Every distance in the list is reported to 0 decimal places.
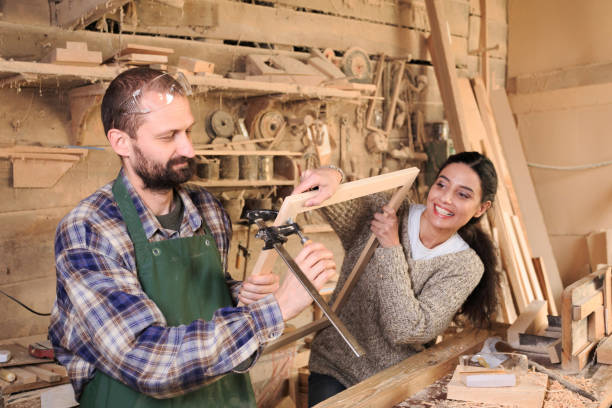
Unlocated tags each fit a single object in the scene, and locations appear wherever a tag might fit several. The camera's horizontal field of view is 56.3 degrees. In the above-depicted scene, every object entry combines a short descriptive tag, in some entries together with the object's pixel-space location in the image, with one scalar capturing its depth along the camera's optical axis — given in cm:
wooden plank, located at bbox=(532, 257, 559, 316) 491
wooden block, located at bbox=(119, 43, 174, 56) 289
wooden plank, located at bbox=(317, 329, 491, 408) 192
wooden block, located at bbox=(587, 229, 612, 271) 483
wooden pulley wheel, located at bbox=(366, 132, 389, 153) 471
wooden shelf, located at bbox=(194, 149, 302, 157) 353
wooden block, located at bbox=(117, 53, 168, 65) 281
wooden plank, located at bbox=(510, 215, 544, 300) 480
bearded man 151
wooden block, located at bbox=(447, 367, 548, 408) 187
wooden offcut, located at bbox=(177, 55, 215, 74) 314
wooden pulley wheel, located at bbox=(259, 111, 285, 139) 396
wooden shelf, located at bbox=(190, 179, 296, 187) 355
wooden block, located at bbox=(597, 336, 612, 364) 230
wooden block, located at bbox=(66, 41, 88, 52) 264
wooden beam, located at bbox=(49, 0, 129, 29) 278
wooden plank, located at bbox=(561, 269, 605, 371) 222
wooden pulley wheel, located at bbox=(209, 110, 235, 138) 376
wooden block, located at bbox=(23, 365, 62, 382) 254
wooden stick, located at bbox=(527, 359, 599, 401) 197
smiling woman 231
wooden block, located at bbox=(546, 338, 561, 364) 226
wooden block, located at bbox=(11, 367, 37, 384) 249
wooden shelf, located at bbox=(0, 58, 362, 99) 257
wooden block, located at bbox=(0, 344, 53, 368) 266
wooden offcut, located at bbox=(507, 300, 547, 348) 250
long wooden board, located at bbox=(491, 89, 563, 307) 513
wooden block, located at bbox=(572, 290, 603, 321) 221
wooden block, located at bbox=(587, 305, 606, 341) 238
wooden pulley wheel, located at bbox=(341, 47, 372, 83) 454
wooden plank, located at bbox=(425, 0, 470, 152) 463
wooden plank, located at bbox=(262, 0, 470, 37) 444
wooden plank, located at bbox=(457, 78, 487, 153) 483
